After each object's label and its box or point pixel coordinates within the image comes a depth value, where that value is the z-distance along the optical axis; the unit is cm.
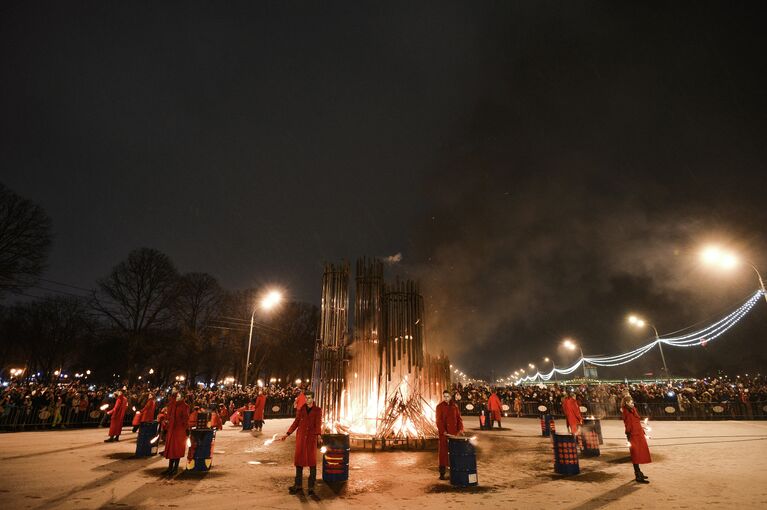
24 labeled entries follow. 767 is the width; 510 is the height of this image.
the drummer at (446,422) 962
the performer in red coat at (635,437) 847
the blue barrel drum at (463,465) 837
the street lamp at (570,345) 4653
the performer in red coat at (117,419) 1452
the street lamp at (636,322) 2922
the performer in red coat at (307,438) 814
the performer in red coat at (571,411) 1316
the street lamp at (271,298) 2233
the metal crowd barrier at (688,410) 2338
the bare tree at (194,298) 3372
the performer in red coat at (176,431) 943
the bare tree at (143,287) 3080
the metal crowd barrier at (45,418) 1755
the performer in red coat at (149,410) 1416
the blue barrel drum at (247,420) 2048
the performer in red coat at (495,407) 2104
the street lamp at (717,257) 1432
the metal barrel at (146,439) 1178
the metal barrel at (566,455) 926
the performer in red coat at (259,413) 1988
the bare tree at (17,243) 2092
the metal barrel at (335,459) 878
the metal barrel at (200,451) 965
